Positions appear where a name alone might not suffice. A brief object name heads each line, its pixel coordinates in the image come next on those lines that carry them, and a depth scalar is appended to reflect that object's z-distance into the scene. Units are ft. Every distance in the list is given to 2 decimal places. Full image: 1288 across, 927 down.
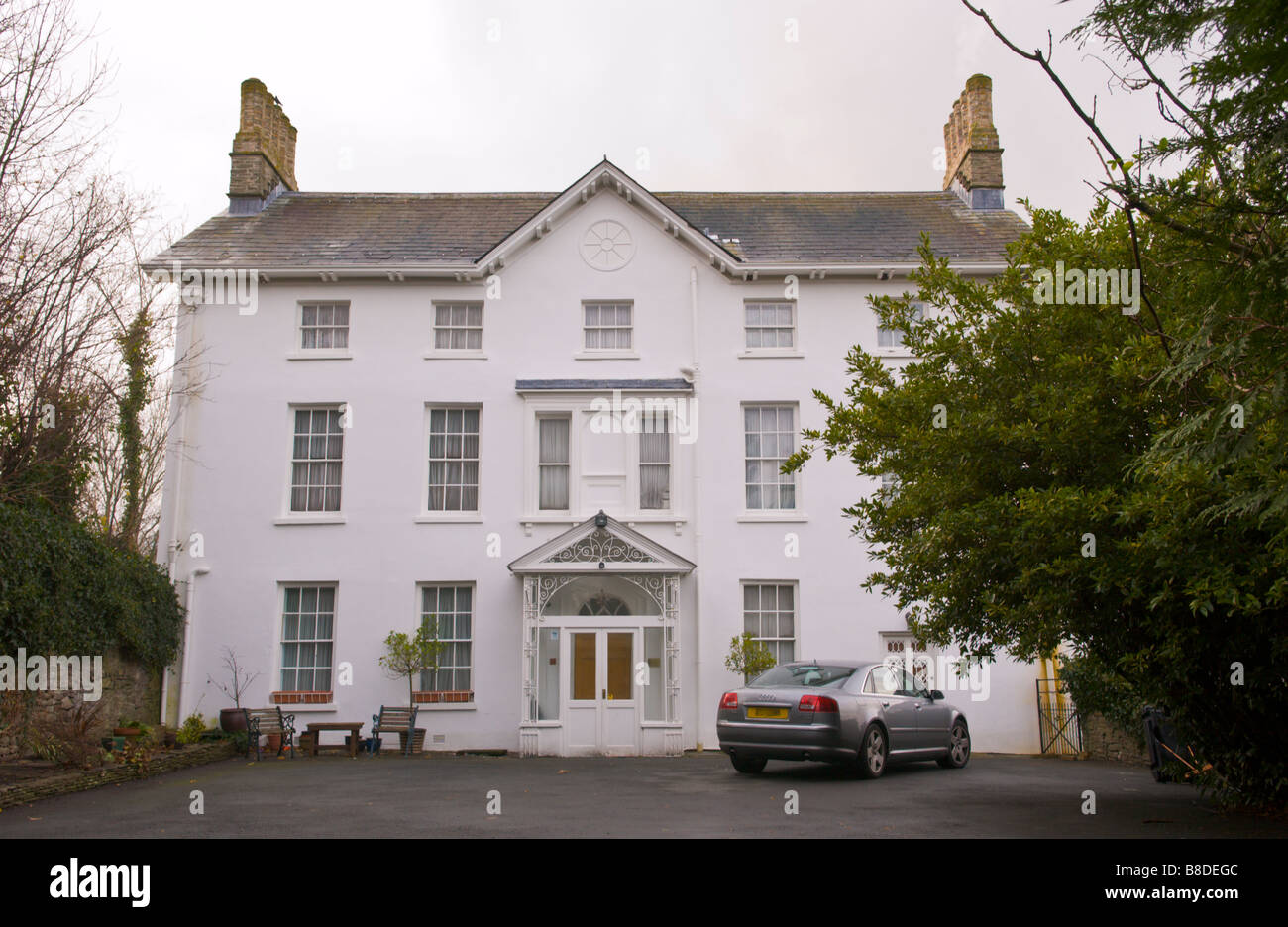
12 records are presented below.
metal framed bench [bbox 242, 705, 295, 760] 60.34
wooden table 59.41
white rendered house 62.39
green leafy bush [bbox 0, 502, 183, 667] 44.47
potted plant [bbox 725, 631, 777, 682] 61.31
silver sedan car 42.16
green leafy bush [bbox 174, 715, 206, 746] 58.95
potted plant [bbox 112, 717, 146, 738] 52.01
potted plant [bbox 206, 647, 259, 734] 62.49
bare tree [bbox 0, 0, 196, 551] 37.29
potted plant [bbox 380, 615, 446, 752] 61.57
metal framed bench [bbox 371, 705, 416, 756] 61.19
